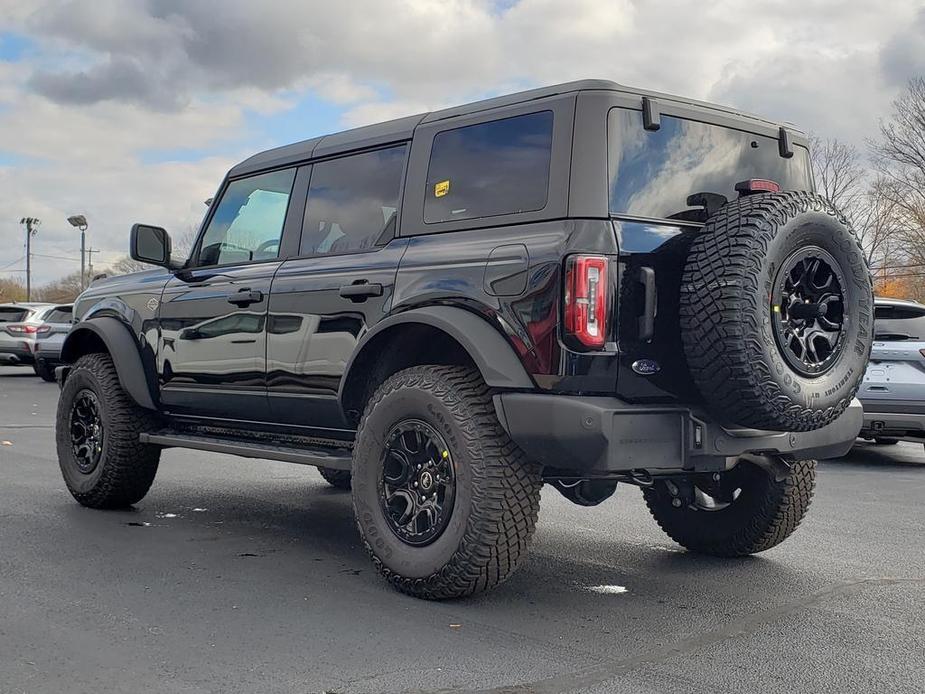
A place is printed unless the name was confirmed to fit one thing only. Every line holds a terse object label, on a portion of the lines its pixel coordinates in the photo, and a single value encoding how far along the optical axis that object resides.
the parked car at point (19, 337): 21.81
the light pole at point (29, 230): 71.75
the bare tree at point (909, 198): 37.78
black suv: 3.99
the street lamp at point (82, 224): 58.27
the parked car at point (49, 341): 21.38
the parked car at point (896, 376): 9.60
